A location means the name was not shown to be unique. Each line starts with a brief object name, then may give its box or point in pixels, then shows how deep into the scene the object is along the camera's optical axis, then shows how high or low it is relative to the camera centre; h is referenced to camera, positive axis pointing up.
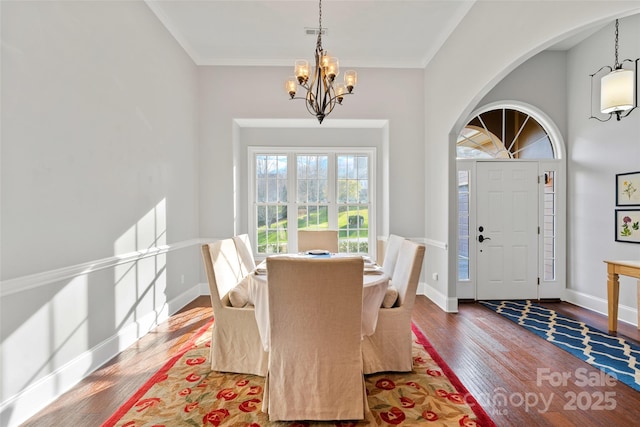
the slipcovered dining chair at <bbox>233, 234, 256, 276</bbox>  3.19 -0.46
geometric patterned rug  2.43 -1.25
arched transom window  4.41 +1.08
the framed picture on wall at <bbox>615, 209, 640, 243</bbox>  3.40 -0.16
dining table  2.15 -0.64
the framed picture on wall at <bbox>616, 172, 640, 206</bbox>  3.41 +0.26
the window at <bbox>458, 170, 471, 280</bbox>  4.35 -0.20
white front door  4.34 -0.26
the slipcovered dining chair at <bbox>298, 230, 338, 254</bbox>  4.02 -0.38
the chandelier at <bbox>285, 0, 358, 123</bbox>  2.64 +1.22
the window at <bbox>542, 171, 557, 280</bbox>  4.33 -0.22
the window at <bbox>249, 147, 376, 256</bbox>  5.20 +0.27
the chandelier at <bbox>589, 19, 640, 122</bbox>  3.02 +1.20
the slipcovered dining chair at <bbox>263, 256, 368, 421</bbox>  1.62 -0.72
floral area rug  1.83 -1.25
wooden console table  3.05 -0.76
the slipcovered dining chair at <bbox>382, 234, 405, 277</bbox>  3.02 -0.43
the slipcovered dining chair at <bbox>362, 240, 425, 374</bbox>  2.35 -0.97
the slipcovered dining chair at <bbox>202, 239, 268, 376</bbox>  2.35 -0.96
